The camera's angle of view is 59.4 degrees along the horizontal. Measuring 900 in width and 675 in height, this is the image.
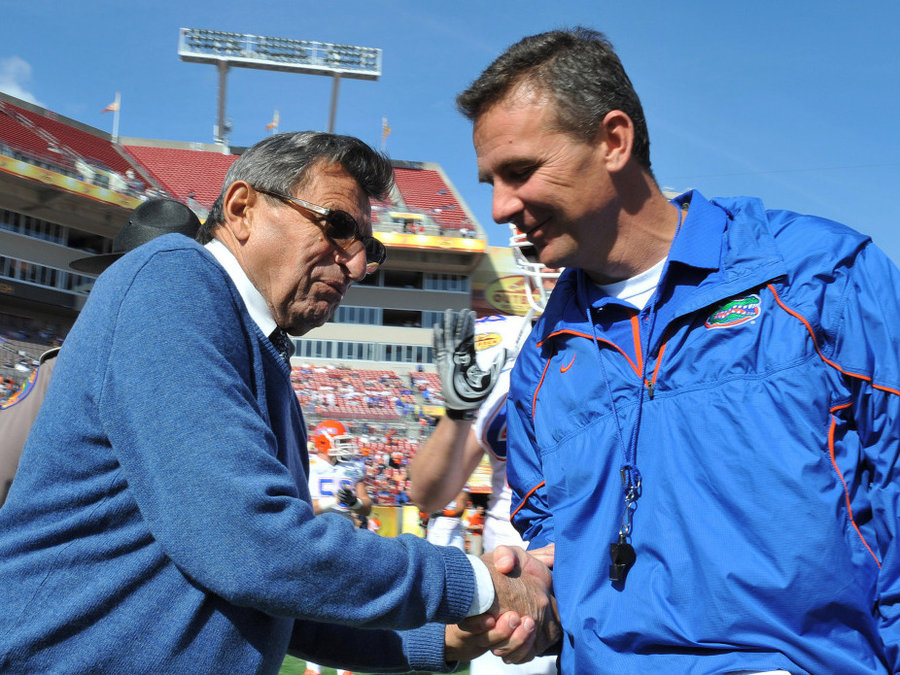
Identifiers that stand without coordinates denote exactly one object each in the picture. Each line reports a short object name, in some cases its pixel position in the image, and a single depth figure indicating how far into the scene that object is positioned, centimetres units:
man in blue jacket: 152
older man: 145
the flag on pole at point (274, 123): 4238
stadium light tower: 3806
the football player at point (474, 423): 300
